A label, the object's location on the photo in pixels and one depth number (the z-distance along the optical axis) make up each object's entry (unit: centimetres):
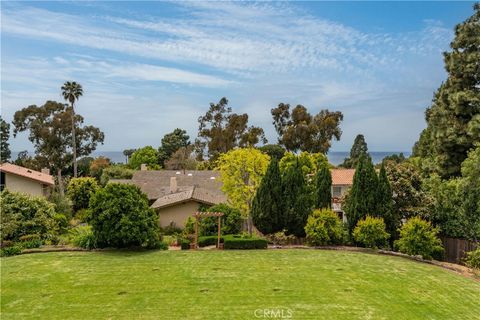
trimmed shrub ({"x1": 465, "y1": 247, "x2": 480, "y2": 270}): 1911
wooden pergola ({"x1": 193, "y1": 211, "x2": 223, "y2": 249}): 2362
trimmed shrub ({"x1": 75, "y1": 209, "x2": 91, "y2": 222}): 3878
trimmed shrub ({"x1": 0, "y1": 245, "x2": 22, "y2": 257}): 2200
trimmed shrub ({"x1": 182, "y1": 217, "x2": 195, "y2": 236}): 2812
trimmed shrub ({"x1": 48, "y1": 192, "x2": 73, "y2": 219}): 3422
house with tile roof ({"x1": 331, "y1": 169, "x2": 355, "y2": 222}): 4256
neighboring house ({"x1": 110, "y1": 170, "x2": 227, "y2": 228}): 3281
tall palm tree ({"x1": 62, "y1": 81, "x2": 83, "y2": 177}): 5453
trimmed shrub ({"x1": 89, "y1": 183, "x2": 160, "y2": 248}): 2131
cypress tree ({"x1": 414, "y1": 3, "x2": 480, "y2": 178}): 2848
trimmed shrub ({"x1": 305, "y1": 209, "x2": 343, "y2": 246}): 2372
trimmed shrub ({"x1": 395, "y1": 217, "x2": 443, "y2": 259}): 2108
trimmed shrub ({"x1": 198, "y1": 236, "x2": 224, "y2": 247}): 2434
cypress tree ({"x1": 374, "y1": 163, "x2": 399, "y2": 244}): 2402
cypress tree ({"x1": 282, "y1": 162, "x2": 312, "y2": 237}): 2628
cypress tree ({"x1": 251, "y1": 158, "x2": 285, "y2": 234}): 2670
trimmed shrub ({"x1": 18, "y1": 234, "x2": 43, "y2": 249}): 2330
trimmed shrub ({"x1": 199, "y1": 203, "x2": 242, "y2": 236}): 2675
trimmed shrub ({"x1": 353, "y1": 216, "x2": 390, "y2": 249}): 2280
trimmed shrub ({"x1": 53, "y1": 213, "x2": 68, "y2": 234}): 2965
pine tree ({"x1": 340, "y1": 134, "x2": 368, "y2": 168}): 8725
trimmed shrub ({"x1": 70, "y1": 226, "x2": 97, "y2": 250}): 2266
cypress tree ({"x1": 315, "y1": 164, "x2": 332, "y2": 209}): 2736
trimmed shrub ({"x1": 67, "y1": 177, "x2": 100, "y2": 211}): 4291
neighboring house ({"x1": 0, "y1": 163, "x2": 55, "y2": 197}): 3881
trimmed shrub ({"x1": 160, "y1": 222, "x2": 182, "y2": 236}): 3225
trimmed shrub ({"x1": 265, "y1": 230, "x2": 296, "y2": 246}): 2550
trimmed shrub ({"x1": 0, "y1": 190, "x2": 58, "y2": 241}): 2462
